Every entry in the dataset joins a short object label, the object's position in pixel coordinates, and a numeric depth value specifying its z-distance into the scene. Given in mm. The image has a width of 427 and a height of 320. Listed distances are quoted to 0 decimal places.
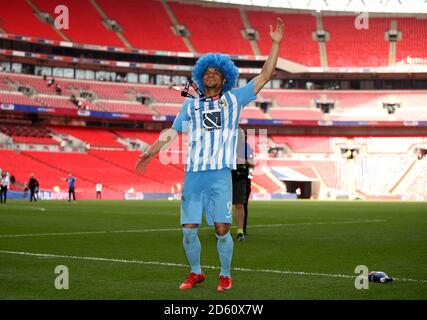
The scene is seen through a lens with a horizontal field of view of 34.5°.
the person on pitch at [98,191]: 48344
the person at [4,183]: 36675
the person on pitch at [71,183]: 41225
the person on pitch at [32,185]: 37719
